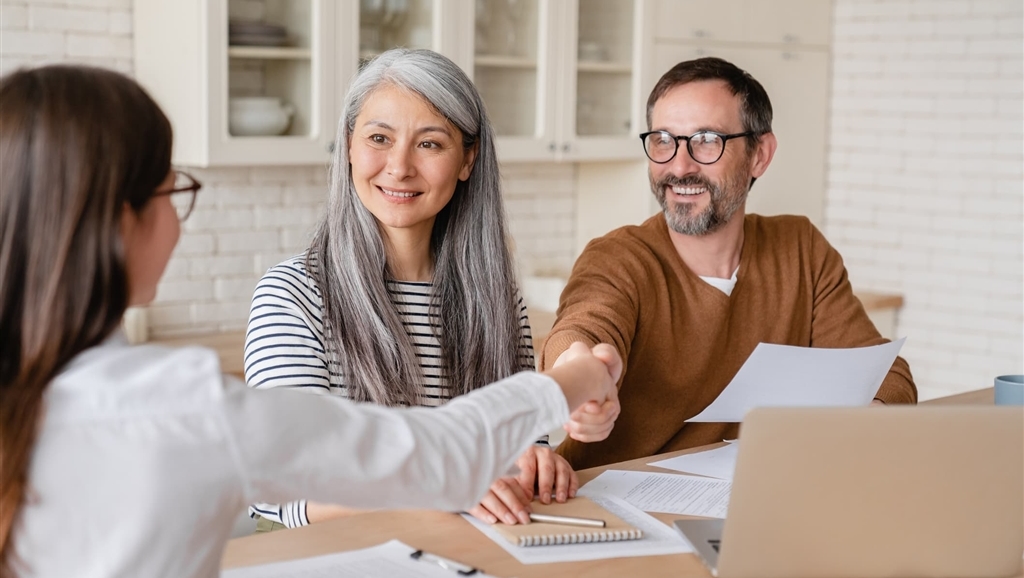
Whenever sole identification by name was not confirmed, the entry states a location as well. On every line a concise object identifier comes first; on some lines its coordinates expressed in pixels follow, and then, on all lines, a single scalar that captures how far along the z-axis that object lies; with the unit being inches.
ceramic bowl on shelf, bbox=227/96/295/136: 133.8
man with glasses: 94.7
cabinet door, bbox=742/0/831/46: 183.5
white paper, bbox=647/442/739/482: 79.4
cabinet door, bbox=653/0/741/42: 174.2
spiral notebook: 62.2
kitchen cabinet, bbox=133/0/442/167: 130.4
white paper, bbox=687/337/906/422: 76.8
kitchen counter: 135.1
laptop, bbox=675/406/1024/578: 51.5
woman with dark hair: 38.9
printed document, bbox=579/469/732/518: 70.2
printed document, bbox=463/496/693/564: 60.6
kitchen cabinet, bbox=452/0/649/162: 158.4
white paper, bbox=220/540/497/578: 56.7
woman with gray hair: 80.4
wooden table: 58.9
